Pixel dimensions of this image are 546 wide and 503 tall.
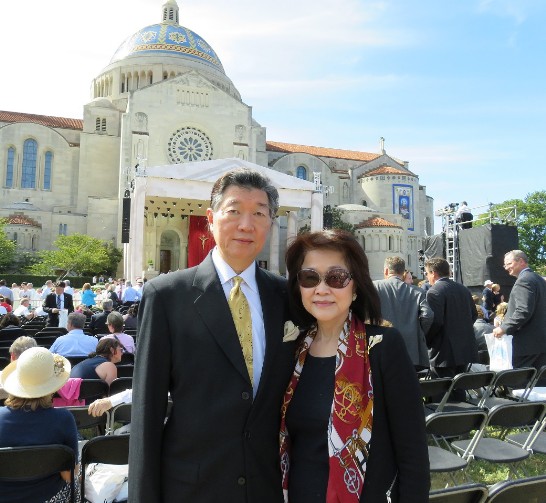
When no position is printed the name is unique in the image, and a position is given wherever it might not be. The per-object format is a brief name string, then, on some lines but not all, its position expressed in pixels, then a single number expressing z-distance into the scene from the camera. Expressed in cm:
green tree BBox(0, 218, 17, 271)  3778
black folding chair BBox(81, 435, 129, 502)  318
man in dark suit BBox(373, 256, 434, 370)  610
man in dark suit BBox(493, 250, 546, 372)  627
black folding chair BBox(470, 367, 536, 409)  537
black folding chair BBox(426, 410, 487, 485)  373
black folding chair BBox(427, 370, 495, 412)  520
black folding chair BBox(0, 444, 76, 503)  288
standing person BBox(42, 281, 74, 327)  1470
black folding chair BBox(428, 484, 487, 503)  234
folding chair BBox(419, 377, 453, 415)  502
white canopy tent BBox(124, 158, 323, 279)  2723
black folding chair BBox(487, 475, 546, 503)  233
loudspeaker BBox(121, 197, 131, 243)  2588
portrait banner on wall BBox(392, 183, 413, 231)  5709
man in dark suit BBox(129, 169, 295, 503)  195
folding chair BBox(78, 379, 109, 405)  481
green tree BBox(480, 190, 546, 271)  5656
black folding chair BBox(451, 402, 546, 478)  402
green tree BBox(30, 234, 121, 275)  3734
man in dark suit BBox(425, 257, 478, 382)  618
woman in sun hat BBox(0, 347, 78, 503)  304
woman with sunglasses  197
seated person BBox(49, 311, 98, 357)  709
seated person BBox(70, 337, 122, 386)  544
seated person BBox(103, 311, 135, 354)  728
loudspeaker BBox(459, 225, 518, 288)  1569
